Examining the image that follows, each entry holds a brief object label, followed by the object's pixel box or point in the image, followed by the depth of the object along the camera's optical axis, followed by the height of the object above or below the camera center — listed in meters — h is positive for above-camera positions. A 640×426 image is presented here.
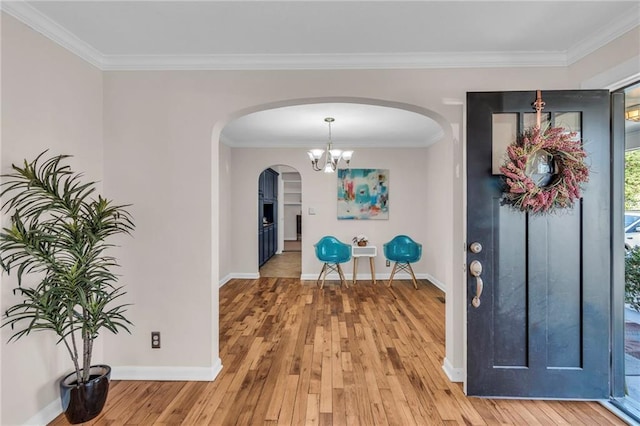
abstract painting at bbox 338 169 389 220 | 5.60 +0.28
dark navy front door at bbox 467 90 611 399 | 2.14 -0.43
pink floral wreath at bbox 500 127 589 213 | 2.04 +0.25
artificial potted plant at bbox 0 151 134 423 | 1.75 -0.31
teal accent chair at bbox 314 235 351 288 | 5.00 -0.66
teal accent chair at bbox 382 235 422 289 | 5.02 -0.67
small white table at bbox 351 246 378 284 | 5.32 -0.74
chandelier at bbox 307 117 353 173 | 4.14 +0.71
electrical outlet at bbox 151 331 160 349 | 2.47 -0.99
